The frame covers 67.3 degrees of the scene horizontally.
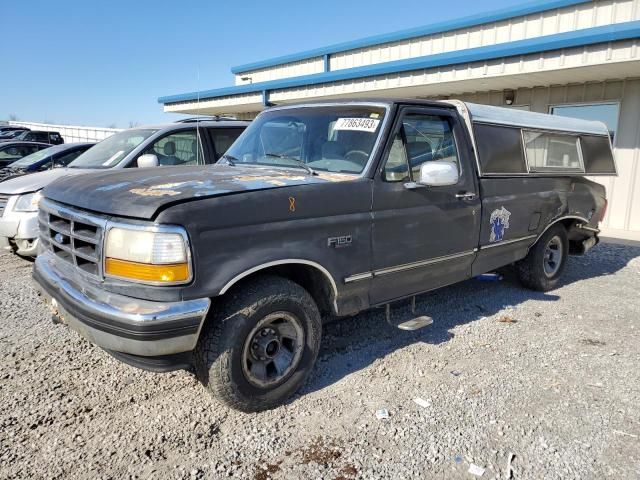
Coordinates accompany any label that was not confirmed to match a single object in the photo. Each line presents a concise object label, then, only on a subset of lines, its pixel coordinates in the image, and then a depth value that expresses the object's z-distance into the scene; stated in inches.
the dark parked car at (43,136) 863.7
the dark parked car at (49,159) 334.3
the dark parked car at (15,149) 509.7
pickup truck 106.0
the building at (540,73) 315.6
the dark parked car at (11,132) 963.2
